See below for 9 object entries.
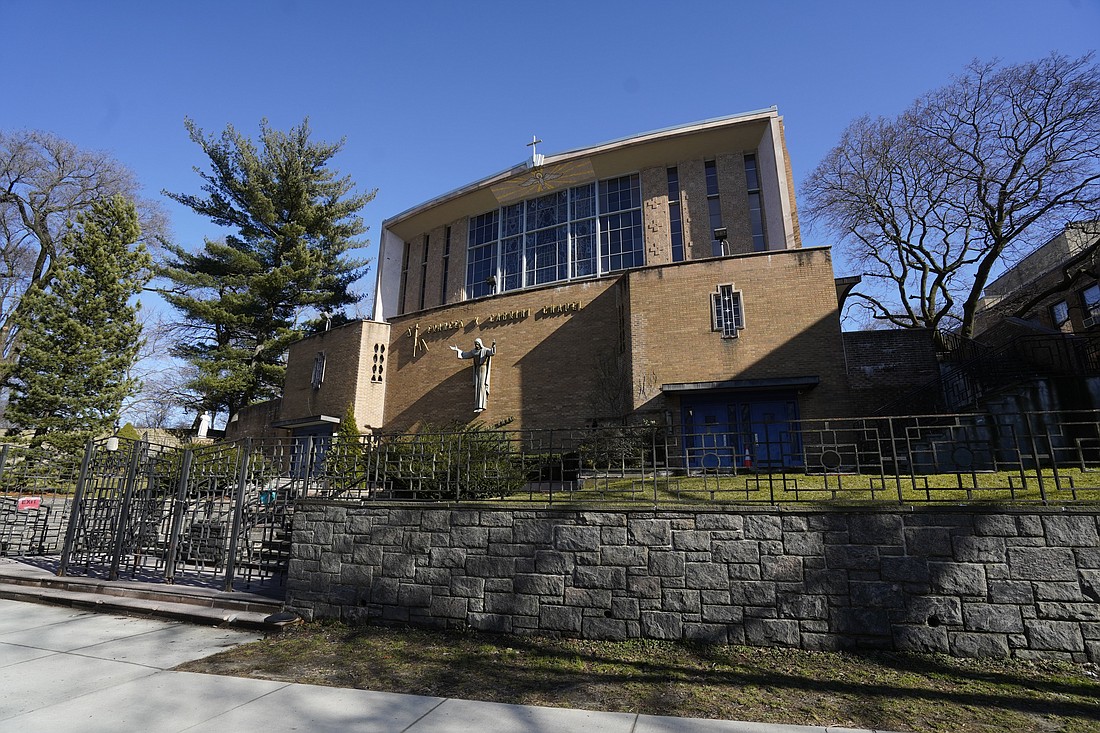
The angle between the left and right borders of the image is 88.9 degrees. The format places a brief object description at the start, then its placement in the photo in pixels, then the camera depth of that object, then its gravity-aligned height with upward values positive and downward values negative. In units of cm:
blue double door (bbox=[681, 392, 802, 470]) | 1463 +257
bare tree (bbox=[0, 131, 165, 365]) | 2630 +1439
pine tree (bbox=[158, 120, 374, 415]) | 2675 +1188
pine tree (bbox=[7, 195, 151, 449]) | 1984 +627
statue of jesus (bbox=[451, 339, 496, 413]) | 1967 +478
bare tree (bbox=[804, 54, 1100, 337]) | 1622 +1035
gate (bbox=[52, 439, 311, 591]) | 863 -7
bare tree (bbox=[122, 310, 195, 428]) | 2941 +676
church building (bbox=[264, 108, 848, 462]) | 1511 +652
